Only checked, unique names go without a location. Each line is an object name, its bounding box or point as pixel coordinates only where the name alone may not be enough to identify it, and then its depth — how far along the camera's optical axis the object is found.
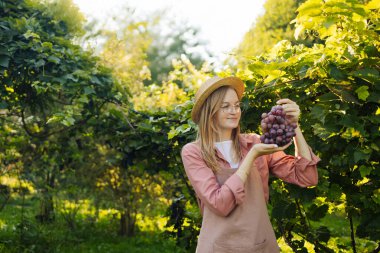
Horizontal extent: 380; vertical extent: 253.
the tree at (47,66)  4.64
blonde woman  2.13
